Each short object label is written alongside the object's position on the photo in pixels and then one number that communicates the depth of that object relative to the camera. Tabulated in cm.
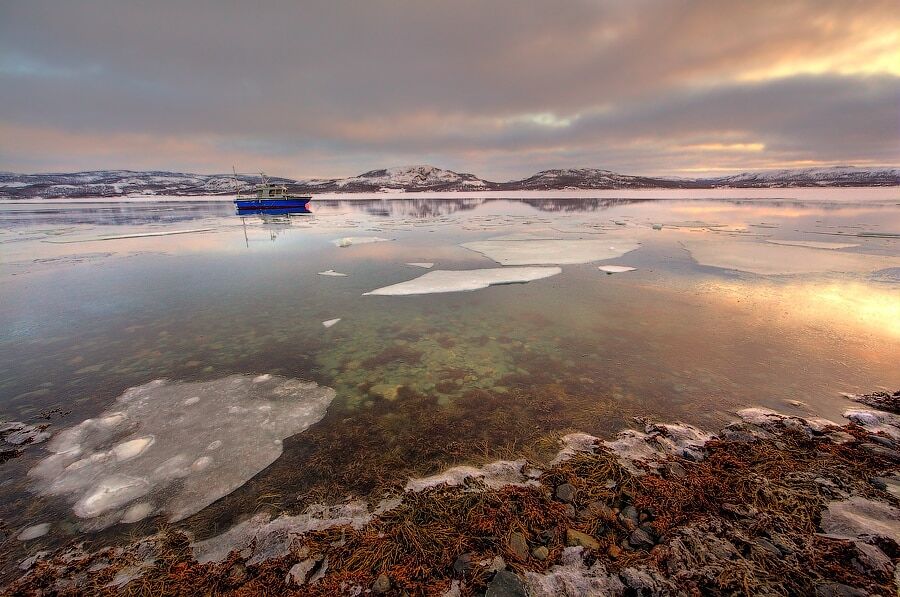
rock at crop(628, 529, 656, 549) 250
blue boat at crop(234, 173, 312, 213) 3881
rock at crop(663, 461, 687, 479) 313
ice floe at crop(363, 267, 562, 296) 890
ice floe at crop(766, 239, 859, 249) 1421
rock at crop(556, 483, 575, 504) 293
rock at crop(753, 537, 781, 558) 237
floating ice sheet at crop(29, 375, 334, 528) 304
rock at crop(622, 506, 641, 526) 271
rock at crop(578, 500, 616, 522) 274
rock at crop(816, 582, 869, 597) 203
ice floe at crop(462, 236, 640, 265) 1254
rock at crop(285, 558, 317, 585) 232
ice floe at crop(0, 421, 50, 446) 364
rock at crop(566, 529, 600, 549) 253
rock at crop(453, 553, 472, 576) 237
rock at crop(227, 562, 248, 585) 232
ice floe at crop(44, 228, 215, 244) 1837
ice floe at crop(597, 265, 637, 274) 1064
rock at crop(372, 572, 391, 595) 224
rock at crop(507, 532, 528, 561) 247
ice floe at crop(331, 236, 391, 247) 1575
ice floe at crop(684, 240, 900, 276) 1051
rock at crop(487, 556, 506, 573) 237
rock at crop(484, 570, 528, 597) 218
